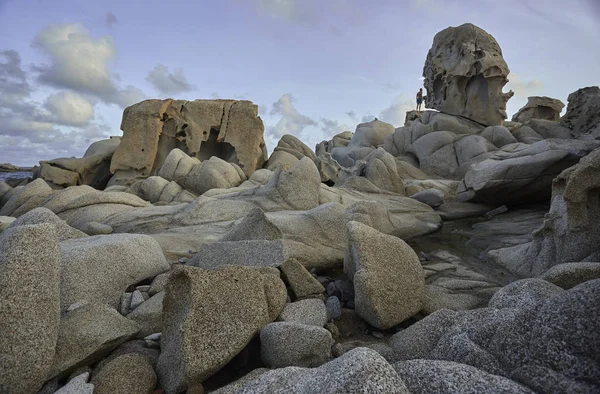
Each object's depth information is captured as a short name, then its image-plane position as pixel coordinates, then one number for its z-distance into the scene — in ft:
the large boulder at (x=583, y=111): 52.22
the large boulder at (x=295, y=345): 10.07
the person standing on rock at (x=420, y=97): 97.04
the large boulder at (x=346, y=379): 6.13
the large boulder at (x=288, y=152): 58.20
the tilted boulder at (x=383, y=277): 13.42
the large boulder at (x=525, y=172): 33.60
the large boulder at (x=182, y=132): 53.67
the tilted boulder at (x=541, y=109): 83.97
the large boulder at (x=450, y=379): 6.37
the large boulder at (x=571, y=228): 16.77
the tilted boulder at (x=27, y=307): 8.75
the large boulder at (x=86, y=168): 51.96
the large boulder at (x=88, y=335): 9.75
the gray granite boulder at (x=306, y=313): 12.62
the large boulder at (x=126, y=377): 9.12
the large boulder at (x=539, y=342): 6.77
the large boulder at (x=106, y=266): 13.10
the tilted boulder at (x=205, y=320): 9.45
